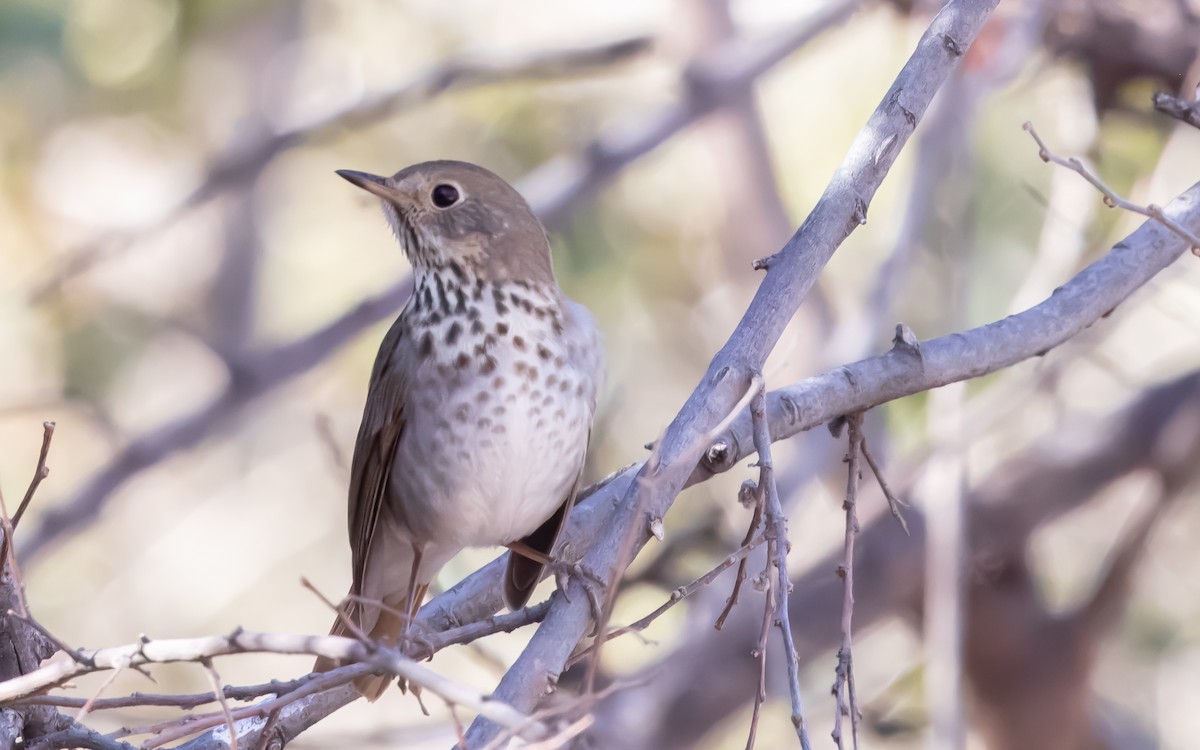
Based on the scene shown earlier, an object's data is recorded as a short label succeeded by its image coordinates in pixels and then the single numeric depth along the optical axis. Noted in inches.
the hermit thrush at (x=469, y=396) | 310.7
